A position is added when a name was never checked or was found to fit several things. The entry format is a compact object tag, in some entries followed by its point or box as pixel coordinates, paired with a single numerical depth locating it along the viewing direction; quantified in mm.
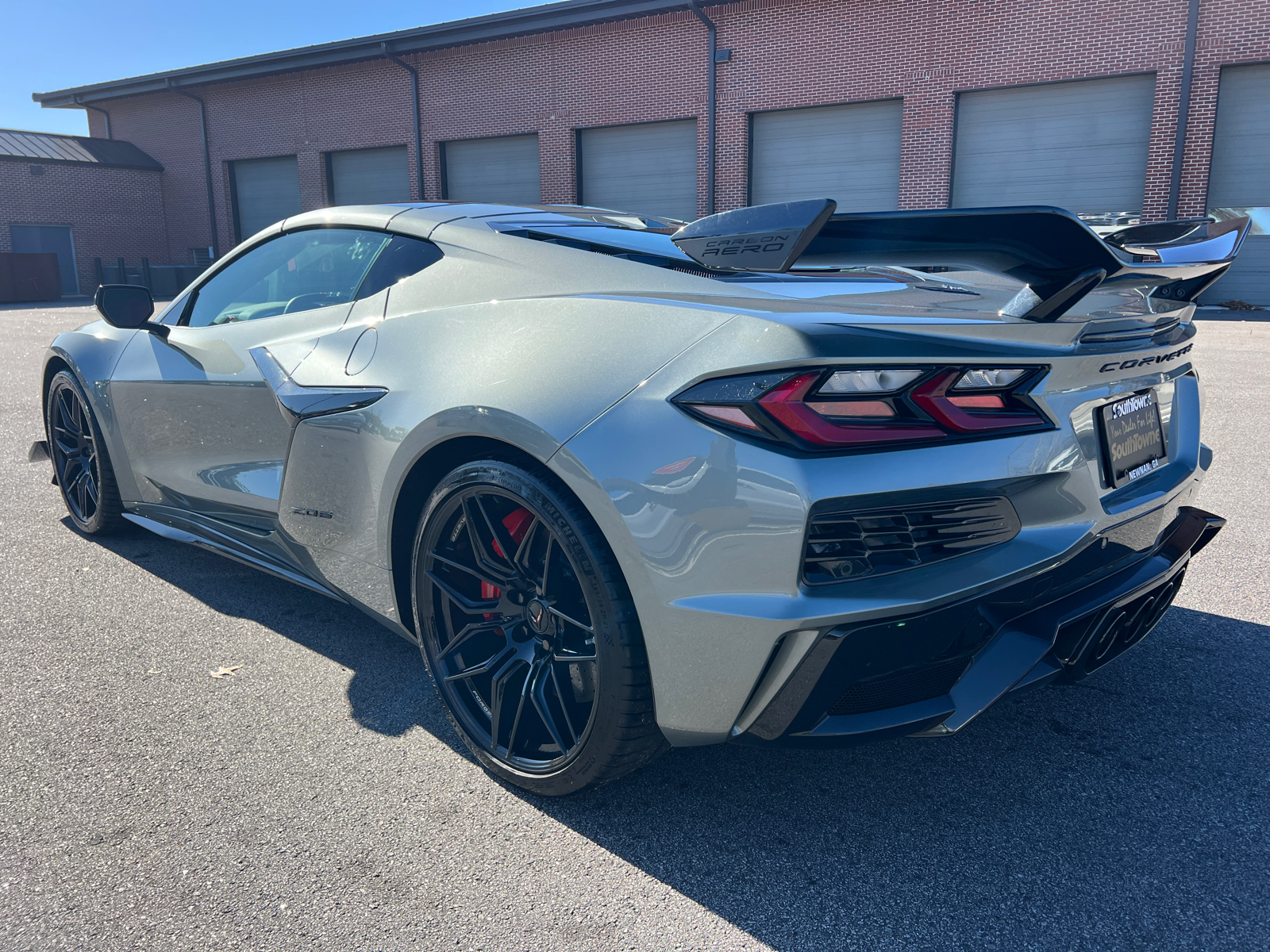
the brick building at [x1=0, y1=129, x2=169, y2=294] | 30109
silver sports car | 1753
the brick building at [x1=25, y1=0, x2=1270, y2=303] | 17391
